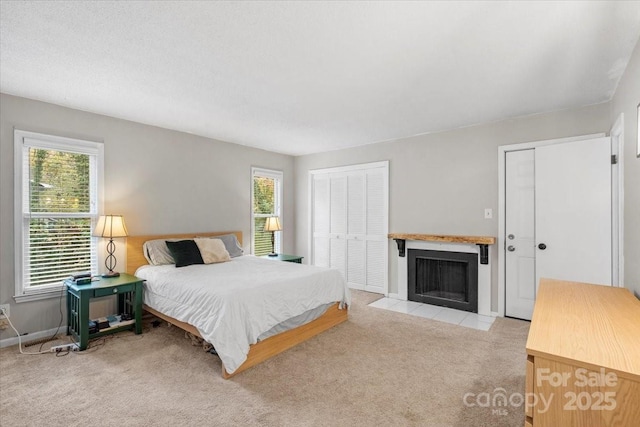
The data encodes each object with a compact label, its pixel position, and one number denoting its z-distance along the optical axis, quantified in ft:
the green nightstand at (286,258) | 15.70
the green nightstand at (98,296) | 9.30
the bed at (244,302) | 7.82
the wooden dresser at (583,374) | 3.11
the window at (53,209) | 9.88
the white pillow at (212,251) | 12.62
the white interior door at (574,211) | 9.82
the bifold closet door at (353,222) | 15.92
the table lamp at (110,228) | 10.72
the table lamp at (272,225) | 16.56
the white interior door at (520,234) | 11.63
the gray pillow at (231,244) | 14.57
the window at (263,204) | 17.16
